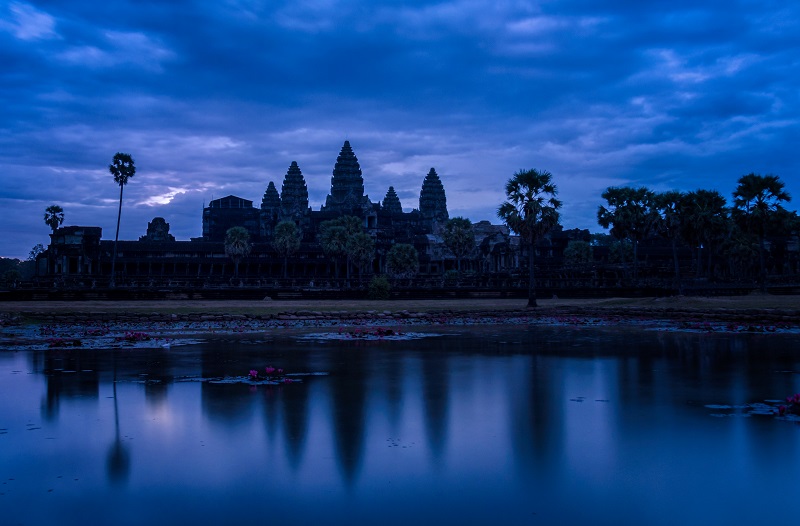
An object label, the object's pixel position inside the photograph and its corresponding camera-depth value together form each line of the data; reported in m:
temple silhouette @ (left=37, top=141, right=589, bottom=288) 100.75
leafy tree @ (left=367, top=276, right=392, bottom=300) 59.81
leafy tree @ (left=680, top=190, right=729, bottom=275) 64.19
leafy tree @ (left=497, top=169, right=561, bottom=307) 51.59
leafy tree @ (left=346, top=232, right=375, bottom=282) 91.88
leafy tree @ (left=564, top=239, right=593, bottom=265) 110.44
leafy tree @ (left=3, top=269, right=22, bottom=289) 88.19
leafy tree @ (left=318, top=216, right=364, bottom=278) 94.88
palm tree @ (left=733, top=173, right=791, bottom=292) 57.98
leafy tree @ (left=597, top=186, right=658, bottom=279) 67.81
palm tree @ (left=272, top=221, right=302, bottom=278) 100.56
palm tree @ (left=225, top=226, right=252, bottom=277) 100.19
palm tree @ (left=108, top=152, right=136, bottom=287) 79.81
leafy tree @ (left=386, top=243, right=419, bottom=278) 96.69
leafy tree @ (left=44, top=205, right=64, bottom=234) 104.19
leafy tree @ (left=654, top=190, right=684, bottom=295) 64.25
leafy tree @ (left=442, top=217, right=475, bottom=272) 93.31
